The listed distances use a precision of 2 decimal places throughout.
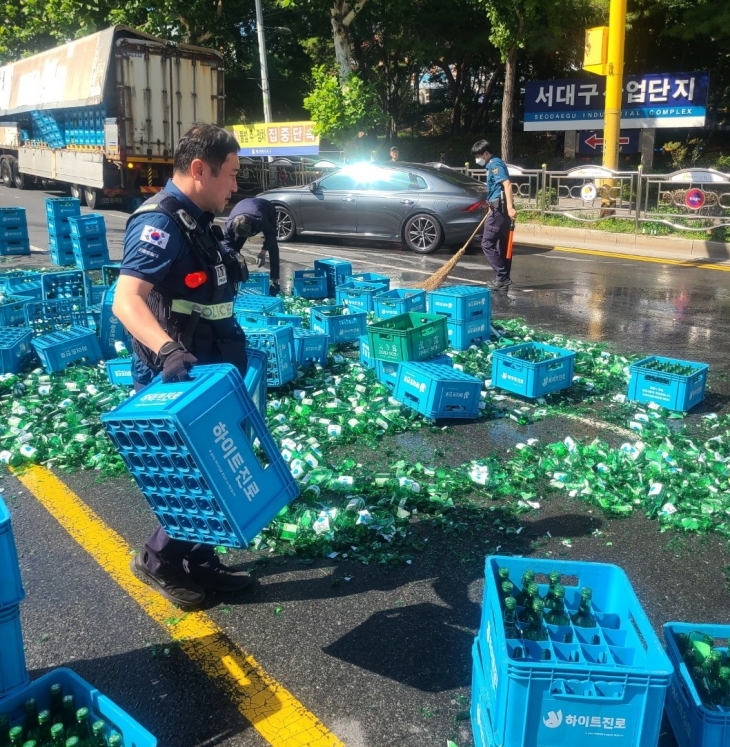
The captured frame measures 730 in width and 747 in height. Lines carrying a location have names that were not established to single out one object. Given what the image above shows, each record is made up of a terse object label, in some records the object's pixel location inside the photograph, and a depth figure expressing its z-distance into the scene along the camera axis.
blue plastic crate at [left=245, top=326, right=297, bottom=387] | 6.45
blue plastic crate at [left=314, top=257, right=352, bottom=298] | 10.16
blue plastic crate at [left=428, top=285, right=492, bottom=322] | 7.75
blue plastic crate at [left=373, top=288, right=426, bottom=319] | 7.99
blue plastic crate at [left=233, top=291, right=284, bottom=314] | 7.52
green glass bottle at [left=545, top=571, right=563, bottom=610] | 2.86
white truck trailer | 19.23
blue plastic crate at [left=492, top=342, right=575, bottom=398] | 6.40
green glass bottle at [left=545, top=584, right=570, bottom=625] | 2.82
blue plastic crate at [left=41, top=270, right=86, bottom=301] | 8.31
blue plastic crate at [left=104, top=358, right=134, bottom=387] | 6.59
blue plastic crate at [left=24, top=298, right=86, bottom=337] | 7.63
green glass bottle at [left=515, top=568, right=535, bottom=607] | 2.83
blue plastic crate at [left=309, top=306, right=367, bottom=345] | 7.81
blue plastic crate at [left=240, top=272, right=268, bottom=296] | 9.16
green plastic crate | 6.55
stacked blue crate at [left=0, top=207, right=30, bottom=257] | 13.56
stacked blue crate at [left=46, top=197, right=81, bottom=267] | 12.39
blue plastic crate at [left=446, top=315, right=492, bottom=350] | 7.85
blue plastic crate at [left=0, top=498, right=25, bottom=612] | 2.62
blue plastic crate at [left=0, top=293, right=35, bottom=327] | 7.68
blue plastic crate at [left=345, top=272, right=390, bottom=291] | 9.19
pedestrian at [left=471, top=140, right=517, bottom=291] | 10.76
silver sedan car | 14.35
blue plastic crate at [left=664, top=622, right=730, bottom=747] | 2.45
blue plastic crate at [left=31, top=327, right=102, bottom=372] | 7.00
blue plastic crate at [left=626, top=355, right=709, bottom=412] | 6.20
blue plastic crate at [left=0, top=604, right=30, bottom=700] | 2.65
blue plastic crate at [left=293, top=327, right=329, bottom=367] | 7.09
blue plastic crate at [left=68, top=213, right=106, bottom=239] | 11.72
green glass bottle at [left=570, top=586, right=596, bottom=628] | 2.84
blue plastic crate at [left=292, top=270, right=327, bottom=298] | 10.20
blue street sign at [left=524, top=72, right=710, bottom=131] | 23.25
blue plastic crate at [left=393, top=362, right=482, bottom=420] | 5.97
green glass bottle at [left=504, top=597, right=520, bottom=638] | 2.65
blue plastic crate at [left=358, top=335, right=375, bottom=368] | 6.99
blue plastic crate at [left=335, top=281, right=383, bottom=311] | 8.70
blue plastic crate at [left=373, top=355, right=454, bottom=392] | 6.62
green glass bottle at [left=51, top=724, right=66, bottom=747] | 2.35
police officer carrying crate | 3.35
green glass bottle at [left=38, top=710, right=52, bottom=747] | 2.41
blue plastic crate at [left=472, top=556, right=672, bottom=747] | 2.29
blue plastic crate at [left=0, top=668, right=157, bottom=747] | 2.36
